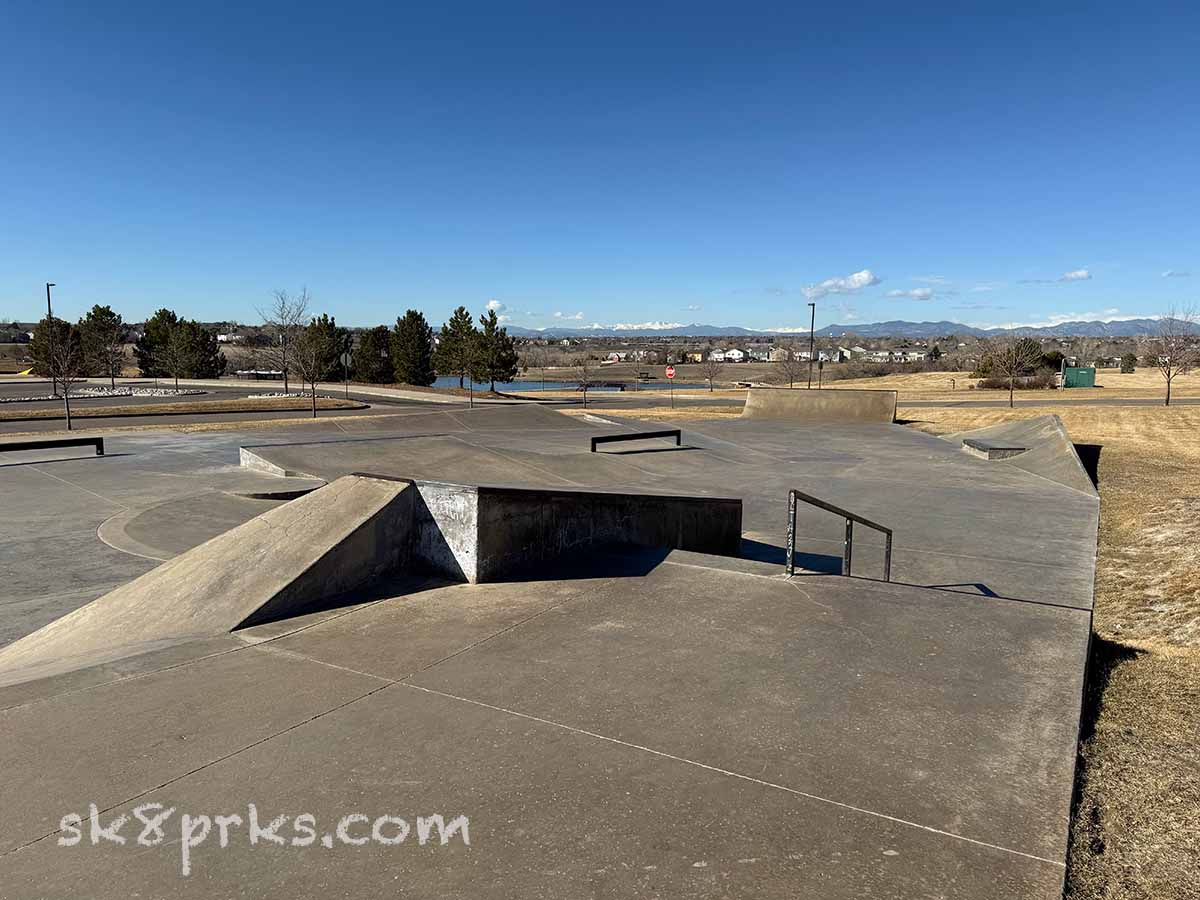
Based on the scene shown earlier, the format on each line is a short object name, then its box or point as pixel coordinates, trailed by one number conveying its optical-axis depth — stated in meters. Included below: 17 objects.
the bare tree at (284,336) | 38.56
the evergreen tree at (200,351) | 56.94
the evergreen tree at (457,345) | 60.28
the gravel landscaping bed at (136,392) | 40.52
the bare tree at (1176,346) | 40.92
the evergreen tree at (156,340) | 61.54
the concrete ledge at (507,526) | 5.56
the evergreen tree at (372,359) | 68.94
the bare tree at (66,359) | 29.78
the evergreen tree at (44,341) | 54.38
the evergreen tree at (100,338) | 56.84
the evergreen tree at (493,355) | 59.16
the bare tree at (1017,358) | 53.01
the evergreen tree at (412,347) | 66.31
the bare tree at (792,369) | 82.69
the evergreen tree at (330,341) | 51.76
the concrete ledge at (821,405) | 26.58
